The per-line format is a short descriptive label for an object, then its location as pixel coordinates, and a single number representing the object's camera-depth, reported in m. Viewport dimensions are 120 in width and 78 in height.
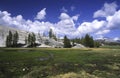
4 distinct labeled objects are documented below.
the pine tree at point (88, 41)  74.98
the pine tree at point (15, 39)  80.22
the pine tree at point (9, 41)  77.92
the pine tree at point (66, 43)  74.54
